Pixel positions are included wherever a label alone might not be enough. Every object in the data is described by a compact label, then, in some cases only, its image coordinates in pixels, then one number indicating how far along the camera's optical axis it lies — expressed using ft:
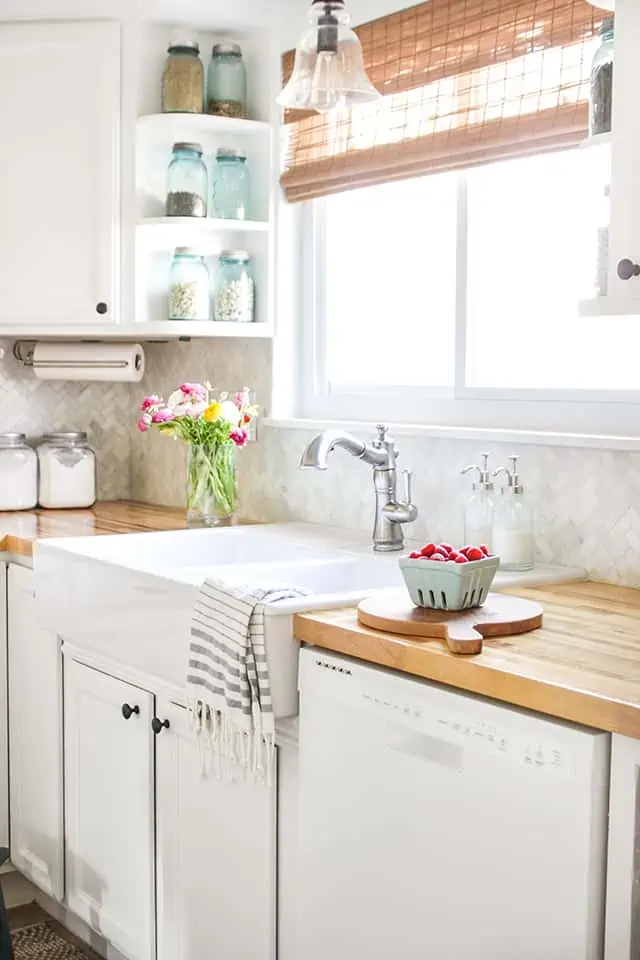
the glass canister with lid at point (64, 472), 12.17
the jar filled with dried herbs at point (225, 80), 10.84
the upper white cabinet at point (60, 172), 10.79
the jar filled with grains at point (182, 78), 10.68
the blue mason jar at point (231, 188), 10.81
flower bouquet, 10.29
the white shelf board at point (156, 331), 10.78
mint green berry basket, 6.58
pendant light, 6.57
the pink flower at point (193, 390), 10.33
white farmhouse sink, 7.45
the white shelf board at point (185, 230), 10.66
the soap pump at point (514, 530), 8.10
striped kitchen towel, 6.82
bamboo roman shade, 8.13
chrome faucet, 8.93
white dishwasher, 5.15
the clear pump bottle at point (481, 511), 8.28
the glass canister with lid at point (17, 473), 11.94
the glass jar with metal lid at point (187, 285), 10.82
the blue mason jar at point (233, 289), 10.85
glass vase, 10.51
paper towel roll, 11.97
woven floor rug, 9.89
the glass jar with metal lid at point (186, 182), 10.65
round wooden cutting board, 6.17
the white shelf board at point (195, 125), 10.62
